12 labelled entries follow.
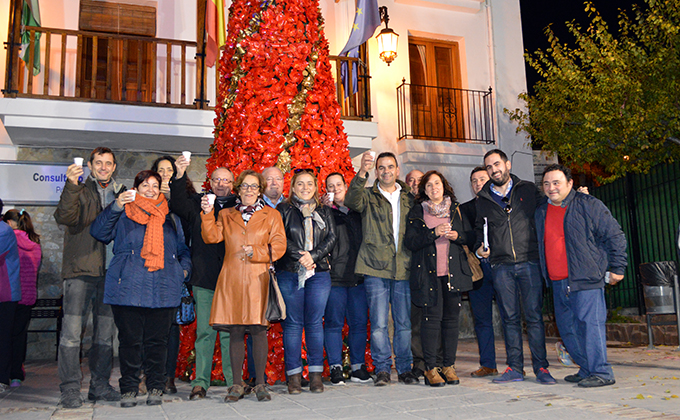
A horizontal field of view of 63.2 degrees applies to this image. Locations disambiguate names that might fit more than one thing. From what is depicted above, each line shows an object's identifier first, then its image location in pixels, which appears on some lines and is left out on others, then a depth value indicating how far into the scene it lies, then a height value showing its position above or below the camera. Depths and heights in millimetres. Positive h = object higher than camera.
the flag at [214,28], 9539 +4454
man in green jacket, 4688 +133
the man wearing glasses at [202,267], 4371 +166
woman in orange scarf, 3986 +53
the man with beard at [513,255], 4691 +194
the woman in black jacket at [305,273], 4395 +92
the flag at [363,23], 9555 +4444
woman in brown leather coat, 4059 +129
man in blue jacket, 4395 +102
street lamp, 10172 +4390
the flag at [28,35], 8297 +3891
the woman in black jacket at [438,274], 4602 +56
